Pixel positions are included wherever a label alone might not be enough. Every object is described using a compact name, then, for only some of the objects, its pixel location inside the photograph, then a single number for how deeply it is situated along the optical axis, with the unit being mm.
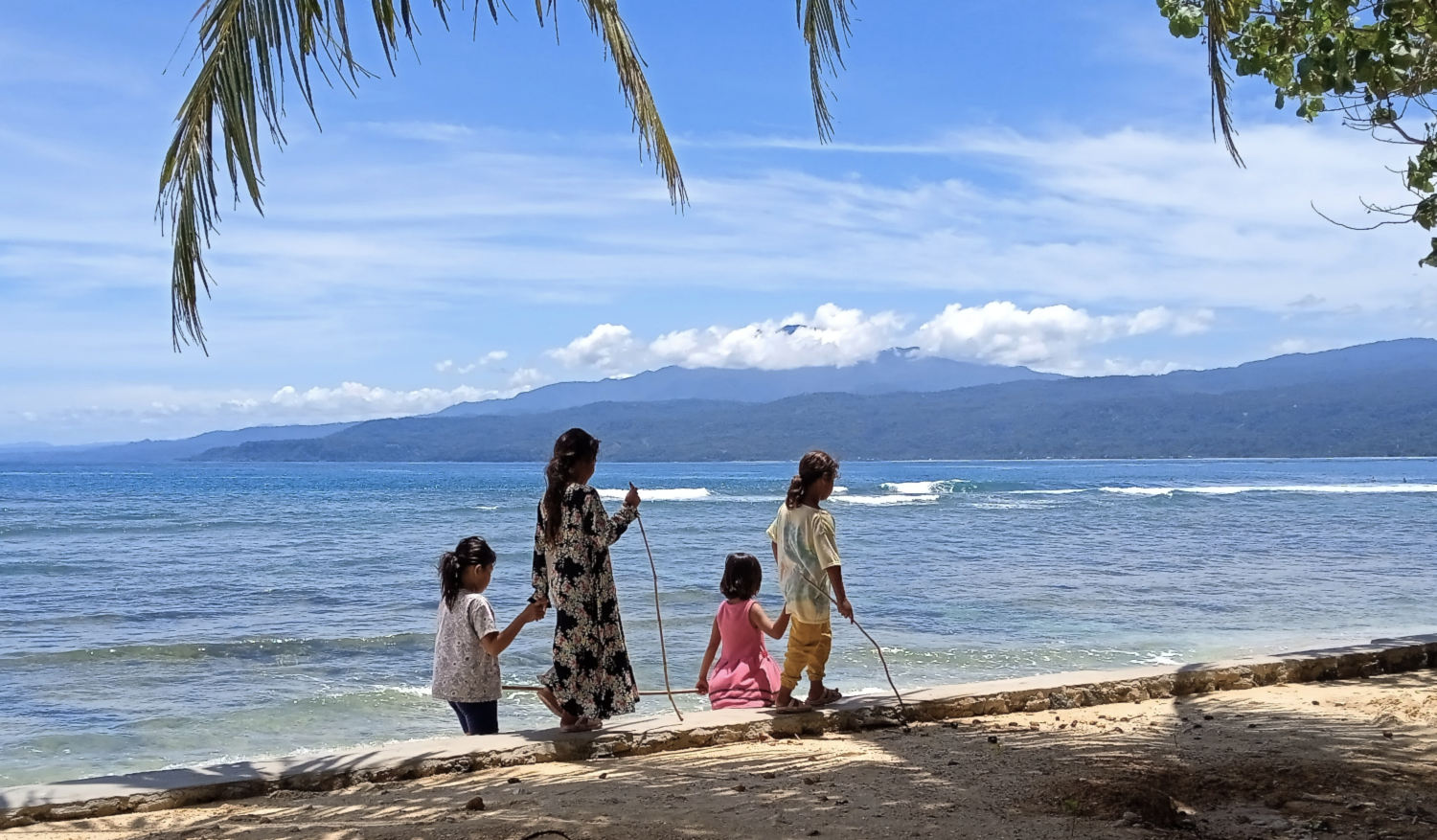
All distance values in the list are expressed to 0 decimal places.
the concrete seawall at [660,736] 4004
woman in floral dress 4609
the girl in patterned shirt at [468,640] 4926
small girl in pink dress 5668
